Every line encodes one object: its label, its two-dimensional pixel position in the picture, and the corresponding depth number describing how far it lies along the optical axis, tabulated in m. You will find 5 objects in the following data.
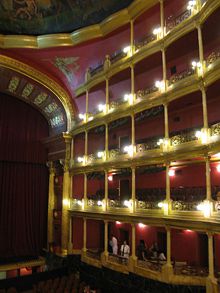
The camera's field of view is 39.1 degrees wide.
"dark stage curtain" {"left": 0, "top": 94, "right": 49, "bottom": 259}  20.61
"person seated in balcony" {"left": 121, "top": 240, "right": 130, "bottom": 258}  15.10
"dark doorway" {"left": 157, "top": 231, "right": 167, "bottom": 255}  16.12
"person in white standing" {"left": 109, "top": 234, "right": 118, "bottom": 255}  16.41
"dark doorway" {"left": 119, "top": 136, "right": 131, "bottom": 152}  18.99
